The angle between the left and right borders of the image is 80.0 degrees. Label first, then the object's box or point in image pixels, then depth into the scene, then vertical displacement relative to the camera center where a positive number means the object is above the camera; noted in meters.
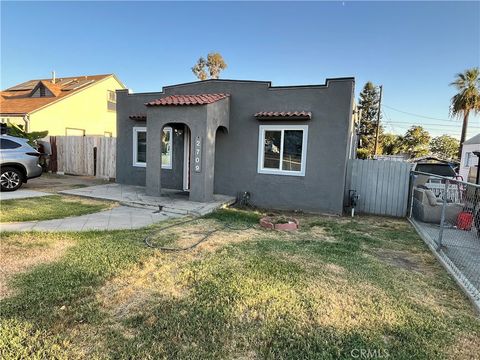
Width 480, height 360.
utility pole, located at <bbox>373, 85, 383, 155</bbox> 32.38 +6.06
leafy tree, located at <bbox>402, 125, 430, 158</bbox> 45.36 +3.62
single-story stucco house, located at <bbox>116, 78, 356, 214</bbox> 8.79 +0.55
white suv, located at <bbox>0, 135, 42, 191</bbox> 9.58 -0.57
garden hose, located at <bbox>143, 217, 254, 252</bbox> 5.05 -1.70
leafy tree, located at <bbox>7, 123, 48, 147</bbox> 15.95 +0.67
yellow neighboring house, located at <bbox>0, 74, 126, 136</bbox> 20.09 +3.22
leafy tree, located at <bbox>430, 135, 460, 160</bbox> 54.08 +3.57
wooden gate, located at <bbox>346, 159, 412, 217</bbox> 9.48 -0.81
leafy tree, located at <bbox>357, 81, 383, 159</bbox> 44.50 +7.58
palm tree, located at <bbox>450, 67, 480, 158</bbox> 25.80 +6.27
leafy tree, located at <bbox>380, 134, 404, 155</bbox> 46.98 +2.94
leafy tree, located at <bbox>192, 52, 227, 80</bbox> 31.53 +9.71
